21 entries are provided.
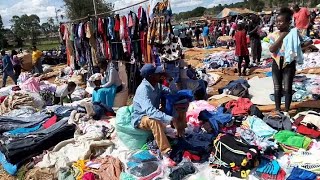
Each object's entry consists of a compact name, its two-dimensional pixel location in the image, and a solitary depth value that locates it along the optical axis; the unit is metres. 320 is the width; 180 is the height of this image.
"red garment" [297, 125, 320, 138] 4.09
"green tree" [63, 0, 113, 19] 28.98
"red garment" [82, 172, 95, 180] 3.88
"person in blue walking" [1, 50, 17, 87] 11.30
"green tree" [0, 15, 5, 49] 42.23
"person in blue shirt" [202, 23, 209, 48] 18.30
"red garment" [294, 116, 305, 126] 4.38
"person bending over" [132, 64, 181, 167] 3.88
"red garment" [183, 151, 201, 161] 3.96
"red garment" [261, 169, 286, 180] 3.45
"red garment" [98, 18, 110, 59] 8.15
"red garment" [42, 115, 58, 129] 5.47
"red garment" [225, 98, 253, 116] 5.08
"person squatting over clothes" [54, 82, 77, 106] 7.25
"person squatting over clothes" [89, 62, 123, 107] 6.13
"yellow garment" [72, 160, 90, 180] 4.04
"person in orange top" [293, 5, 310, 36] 9.54
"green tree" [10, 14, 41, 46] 53.53
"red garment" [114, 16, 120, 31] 7.59
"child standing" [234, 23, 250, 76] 8.77
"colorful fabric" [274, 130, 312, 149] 3.92
